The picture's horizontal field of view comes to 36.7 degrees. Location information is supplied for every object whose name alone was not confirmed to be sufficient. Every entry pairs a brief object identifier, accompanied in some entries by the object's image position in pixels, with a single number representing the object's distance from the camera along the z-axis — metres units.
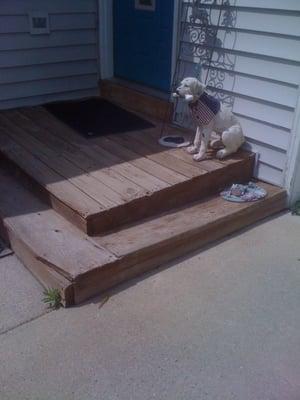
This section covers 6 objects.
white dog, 2.93
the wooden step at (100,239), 2.24
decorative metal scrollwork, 3.24
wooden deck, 2.61
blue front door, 3.82
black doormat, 3.72
